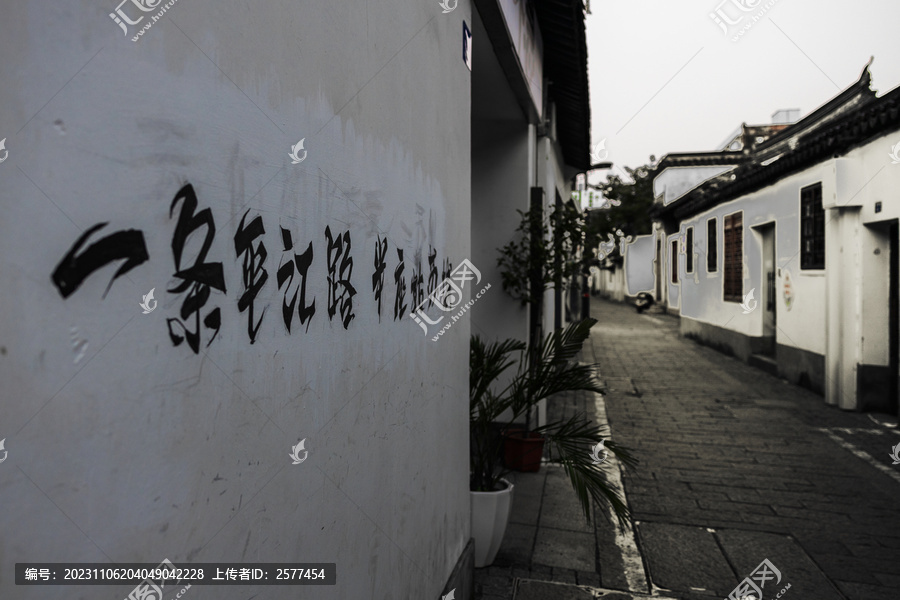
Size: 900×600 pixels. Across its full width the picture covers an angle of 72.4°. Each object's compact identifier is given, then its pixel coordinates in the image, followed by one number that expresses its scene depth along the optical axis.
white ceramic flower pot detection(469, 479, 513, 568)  3.67
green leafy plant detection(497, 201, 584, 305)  5.93
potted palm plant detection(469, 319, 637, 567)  3.46
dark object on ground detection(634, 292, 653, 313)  26.28
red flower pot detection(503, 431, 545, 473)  5.02
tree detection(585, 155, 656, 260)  30.84
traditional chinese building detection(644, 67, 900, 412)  7.61
